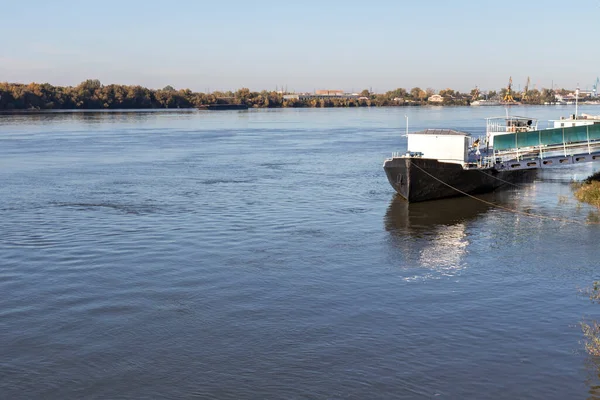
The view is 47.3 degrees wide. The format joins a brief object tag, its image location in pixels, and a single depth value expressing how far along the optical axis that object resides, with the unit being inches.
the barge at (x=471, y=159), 1514.5
